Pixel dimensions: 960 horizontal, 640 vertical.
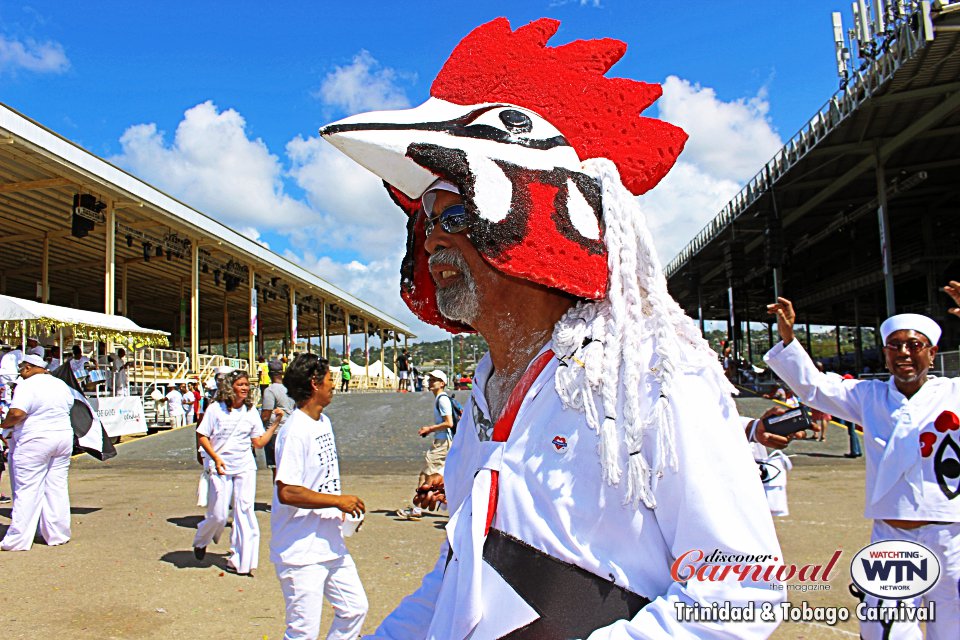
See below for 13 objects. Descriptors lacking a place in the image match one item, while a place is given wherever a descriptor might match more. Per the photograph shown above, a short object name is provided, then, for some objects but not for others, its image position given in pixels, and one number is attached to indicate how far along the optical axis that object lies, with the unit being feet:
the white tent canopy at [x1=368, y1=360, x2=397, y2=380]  150.36
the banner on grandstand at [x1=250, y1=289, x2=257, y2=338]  85.15
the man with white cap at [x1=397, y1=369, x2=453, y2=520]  28.76
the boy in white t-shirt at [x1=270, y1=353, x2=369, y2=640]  12.59
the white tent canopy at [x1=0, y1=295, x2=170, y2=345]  43.83
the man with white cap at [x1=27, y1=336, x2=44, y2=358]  48.45
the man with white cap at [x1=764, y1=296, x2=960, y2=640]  10.27
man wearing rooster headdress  4.26
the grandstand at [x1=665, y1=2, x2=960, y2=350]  64.69
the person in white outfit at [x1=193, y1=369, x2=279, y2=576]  21.35
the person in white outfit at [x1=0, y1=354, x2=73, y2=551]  24.18
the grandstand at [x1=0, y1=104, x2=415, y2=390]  57.47
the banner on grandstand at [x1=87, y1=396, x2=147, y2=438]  47.34
